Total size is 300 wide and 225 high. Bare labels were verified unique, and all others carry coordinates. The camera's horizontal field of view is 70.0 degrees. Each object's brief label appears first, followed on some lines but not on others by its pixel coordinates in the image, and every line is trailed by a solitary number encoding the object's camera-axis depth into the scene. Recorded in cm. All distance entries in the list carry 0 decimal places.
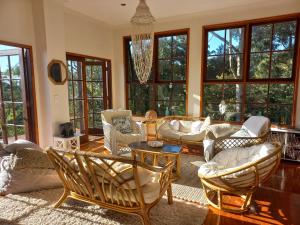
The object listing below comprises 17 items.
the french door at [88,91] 486
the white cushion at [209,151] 319
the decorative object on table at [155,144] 305
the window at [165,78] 514
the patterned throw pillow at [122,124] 426
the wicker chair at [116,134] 392
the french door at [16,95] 370
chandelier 285
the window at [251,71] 417
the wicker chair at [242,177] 215
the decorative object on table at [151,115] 479
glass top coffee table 281
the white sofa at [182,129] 411
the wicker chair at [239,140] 312
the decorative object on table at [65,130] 403
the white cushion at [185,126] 455
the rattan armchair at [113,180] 182
